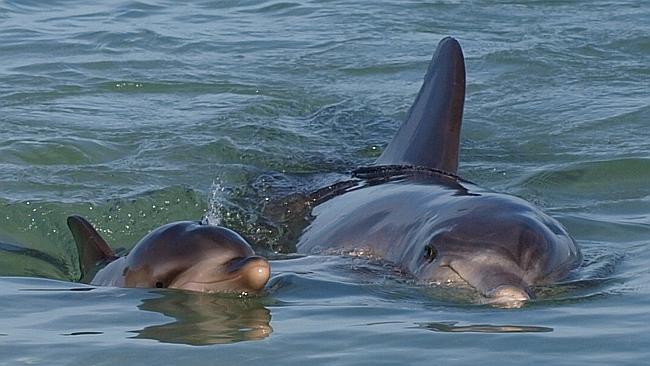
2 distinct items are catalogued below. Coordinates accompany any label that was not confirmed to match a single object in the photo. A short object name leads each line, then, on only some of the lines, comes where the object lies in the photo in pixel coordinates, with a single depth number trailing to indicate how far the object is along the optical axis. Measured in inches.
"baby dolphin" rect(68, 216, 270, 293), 462.0
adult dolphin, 478.3
